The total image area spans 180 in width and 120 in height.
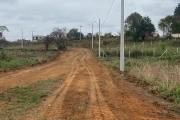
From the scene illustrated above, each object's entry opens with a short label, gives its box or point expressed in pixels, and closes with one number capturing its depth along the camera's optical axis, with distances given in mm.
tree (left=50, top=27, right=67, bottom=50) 66775
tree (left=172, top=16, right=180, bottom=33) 81000
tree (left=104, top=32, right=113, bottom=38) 104994
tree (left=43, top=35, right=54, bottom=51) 64438
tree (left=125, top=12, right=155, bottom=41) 82000
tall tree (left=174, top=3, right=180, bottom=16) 102188
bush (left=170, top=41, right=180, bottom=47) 62850
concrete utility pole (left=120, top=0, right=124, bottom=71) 22812
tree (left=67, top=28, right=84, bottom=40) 111500
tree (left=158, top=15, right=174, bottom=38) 82688
